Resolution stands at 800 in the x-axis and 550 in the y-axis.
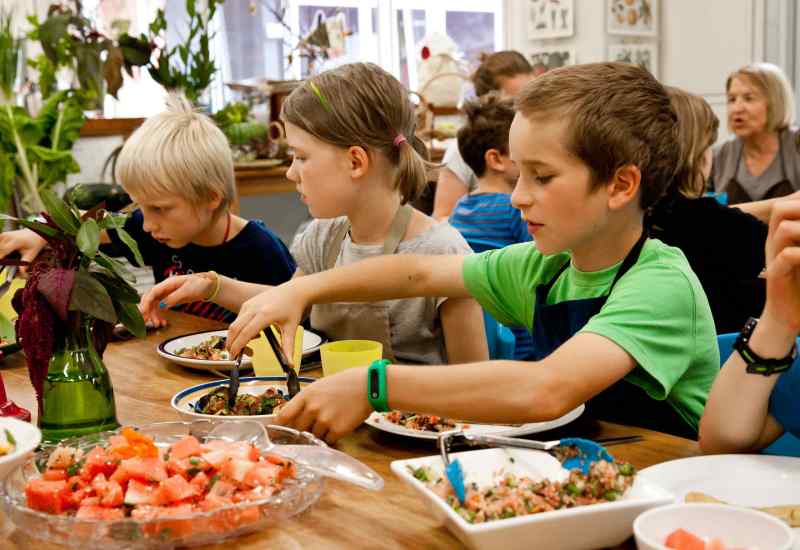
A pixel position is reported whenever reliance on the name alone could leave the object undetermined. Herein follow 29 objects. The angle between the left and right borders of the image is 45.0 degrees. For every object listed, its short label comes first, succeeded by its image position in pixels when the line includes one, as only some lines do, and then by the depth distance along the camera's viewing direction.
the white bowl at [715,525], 0.84
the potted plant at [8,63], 3.65
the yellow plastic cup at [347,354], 1.39
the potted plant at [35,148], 3.62
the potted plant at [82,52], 3.82
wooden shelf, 4.05
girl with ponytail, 1.87
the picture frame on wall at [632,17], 5.79
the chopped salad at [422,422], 1.30
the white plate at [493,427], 1.25
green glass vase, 1.30
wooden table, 0.99
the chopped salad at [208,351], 1.76
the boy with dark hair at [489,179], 3.16
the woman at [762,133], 4.59
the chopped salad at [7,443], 1.13
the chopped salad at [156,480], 0.98
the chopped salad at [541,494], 0.95
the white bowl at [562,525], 0.89
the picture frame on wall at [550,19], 5.87
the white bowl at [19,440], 1.08
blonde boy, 2.33
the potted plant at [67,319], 1.28
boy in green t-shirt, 1.23
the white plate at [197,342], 1.70
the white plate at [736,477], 1.04
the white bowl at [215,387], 1.42
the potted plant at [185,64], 3.82
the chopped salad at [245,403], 1.36
